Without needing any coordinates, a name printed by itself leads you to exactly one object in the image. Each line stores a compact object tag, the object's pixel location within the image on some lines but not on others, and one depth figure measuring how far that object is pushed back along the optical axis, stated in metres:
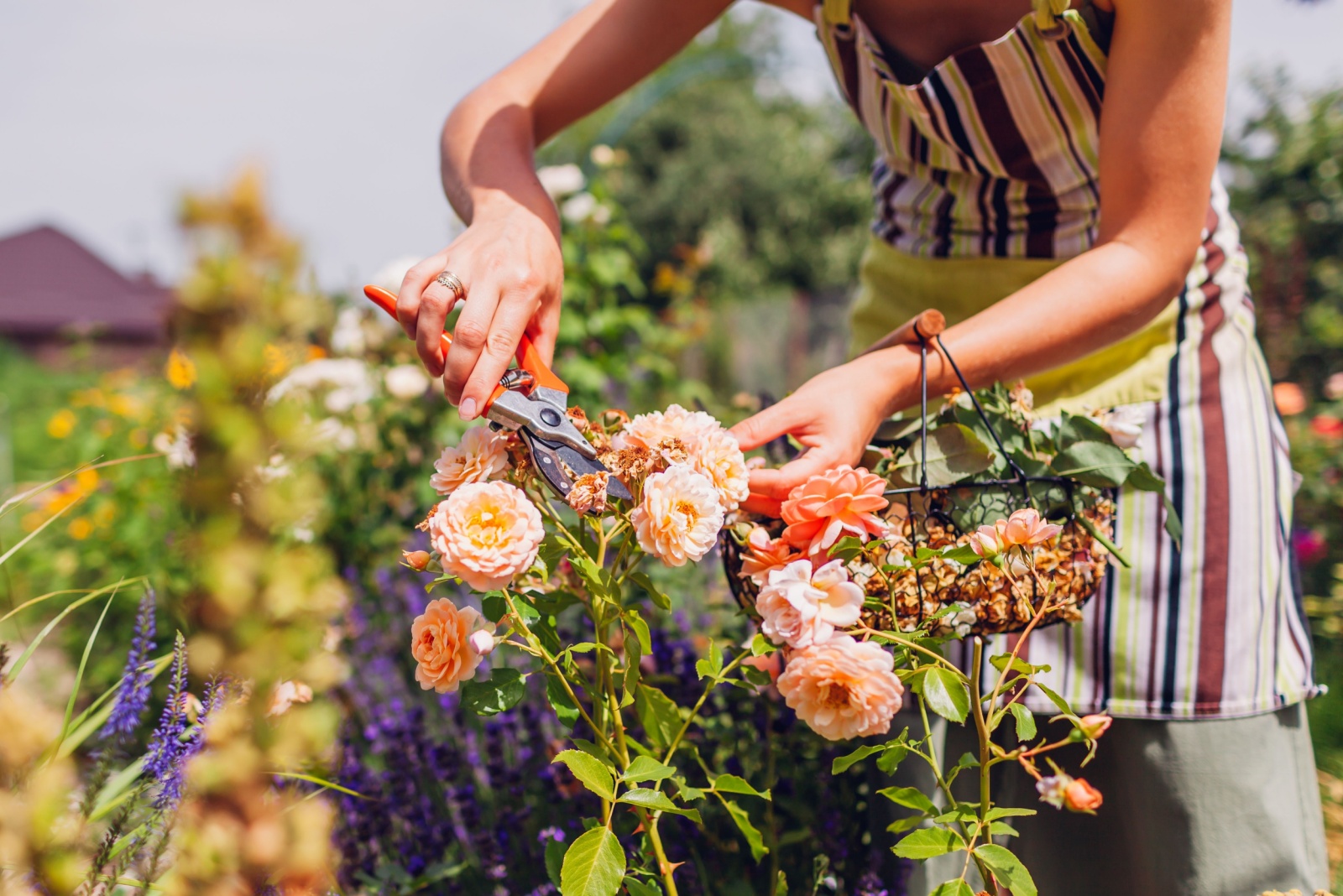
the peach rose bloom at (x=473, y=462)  0.90
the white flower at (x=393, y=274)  2.92
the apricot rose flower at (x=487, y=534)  0.78
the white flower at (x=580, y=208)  3.37
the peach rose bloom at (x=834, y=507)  0.84
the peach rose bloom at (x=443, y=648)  0.87
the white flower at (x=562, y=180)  3.35
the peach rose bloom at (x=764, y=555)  0.89
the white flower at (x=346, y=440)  2.88
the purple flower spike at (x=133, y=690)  1.11
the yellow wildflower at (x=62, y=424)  3.82
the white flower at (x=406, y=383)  2.83
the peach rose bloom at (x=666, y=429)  0.88
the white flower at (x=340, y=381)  2.89
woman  1.02
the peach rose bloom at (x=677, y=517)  0.81
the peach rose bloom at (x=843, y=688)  0.80
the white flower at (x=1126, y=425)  1.04
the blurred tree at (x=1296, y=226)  4.63
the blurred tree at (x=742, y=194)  16.55
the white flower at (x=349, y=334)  3.29
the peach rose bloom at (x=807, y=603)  0.81
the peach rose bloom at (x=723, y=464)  0.86
